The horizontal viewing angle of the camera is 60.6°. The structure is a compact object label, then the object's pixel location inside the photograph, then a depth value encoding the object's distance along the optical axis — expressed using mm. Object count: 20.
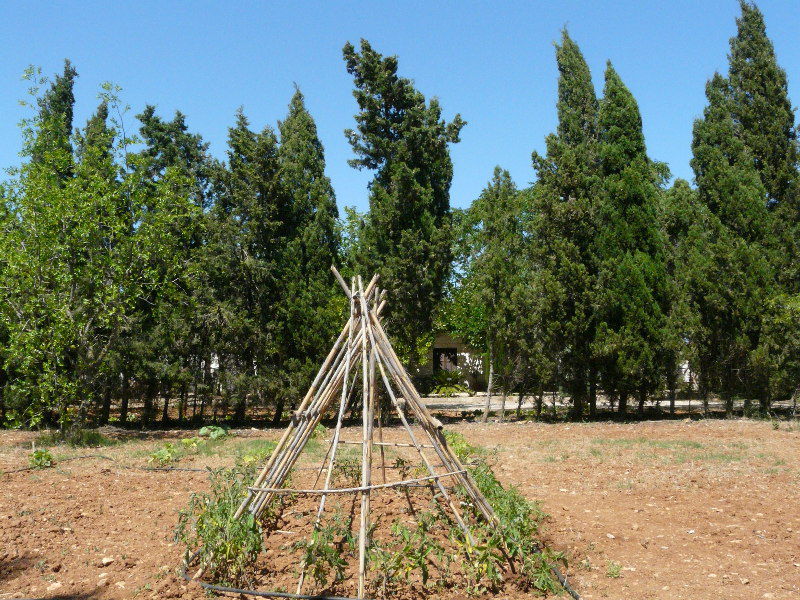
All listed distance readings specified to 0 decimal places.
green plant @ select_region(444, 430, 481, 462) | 7545
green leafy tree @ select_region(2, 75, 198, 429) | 12492
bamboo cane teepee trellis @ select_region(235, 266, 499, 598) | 5348
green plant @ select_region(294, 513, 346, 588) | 4539
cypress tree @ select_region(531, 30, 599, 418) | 16766
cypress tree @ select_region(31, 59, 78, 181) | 13203
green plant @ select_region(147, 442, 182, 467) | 9906
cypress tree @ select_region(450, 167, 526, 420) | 17438
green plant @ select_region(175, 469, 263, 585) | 4812
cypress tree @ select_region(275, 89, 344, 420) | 17188
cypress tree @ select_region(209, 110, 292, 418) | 17062
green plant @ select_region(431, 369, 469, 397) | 27881
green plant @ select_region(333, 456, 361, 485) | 6984
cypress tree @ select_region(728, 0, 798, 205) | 19625
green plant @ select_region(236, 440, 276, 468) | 7992
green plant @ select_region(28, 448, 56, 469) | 9052
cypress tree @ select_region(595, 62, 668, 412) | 16531
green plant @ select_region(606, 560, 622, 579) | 5230
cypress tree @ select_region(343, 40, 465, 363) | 17469
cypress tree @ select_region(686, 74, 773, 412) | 16500
